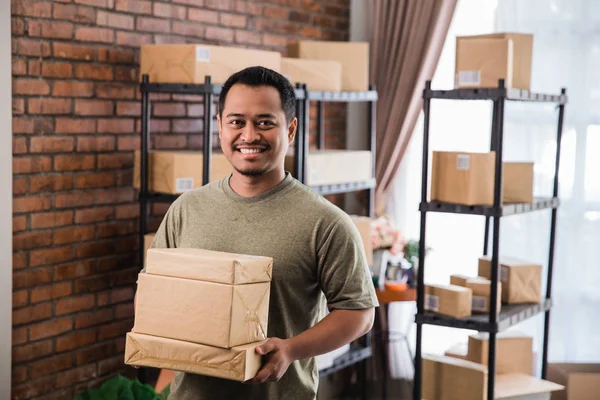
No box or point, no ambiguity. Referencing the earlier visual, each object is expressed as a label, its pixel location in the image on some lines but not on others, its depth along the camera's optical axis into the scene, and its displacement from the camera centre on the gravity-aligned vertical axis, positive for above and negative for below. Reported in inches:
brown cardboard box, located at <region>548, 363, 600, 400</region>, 171.6 -52.5
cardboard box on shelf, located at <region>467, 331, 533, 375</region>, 152.3 -40.8
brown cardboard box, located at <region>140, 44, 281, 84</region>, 128.0 +9.4
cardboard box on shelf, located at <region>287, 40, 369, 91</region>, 160.9 +13.4
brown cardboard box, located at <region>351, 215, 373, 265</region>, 155.4 -19.5
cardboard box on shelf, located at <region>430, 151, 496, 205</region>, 136.0 -7.9
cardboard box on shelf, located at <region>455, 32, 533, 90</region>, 135.7 +11.4
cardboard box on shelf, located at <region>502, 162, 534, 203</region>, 145.5 -9.1
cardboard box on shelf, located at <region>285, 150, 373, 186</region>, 147.2 -7.5
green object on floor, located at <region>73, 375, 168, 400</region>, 111.3 -36.4
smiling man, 69.2 -9.7
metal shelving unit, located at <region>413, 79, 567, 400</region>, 134.7 -14.2
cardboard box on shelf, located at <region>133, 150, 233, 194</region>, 129.8 -7.7
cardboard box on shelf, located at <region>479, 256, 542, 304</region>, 149.6 -26.7
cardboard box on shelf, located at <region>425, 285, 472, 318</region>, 138.9 -28.8
